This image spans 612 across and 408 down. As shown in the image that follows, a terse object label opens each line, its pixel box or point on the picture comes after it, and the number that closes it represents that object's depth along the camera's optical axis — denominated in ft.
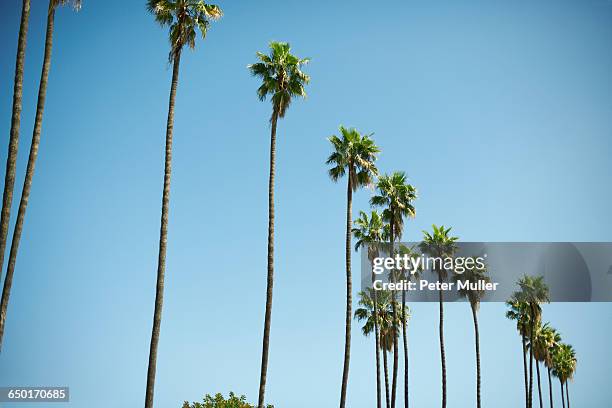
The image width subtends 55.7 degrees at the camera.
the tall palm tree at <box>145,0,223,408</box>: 92.22
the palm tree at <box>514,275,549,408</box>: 220.23
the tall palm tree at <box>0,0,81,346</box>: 69.97
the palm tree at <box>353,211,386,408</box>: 172.65
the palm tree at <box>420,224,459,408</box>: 182.70
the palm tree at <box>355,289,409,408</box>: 186.39
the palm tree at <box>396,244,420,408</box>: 164.31
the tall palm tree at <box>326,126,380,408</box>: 133.69
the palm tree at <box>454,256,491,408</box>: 193.47
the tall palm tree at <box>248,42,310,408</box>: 116.47
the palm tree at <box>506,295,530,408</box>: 232.86
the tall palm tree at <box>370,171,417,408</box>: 162.20
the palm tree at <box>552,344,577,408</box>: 316.38
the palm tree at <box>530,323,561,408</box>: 254.47
